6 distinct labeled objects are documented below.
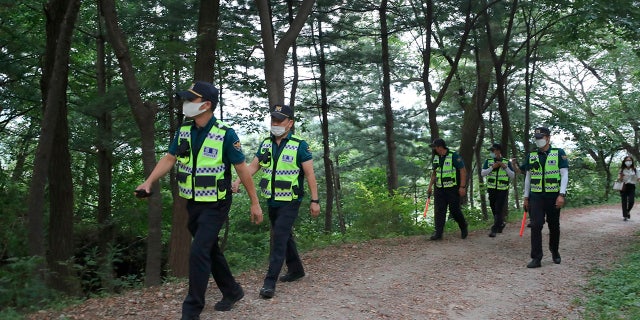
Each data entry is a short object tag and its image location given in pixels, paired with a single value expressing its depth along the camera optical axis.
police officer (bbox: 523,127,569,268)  8.70
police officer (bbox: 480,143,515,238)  12.22
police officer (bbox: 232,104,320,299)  6.55
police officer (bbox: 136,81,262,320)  5.05
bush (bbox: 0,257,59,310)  6.73
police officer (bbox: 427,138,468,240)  11.03
